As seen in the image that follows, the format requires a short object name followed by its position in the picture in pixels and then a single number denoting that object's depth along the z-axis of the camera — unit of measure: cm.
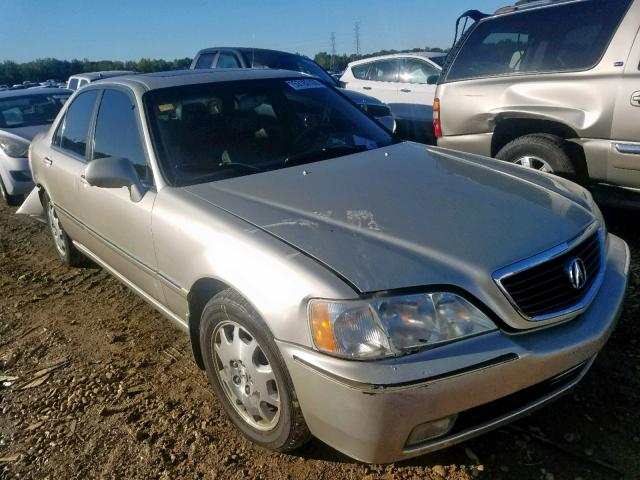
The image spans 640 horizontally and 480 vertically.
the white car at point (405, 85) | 931
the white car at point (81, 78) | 1462
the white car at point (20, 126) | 700
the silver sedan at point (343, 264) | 185
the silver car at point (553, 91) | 405
